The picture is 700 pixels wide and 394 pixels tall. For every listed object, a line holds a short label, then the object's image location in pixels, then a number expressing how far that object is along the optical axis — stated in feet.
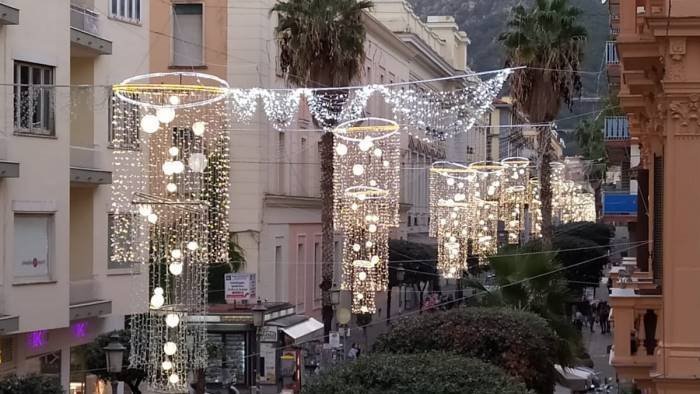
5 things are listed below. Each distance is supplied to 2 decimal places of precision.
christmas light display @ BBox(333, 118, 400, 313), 117.50
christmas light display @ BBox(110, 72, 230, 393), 73.05
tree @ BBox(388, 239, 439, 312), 192.34
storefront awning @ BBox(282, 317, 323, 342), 119.34
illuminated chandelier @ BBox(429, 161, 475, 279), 145.07
